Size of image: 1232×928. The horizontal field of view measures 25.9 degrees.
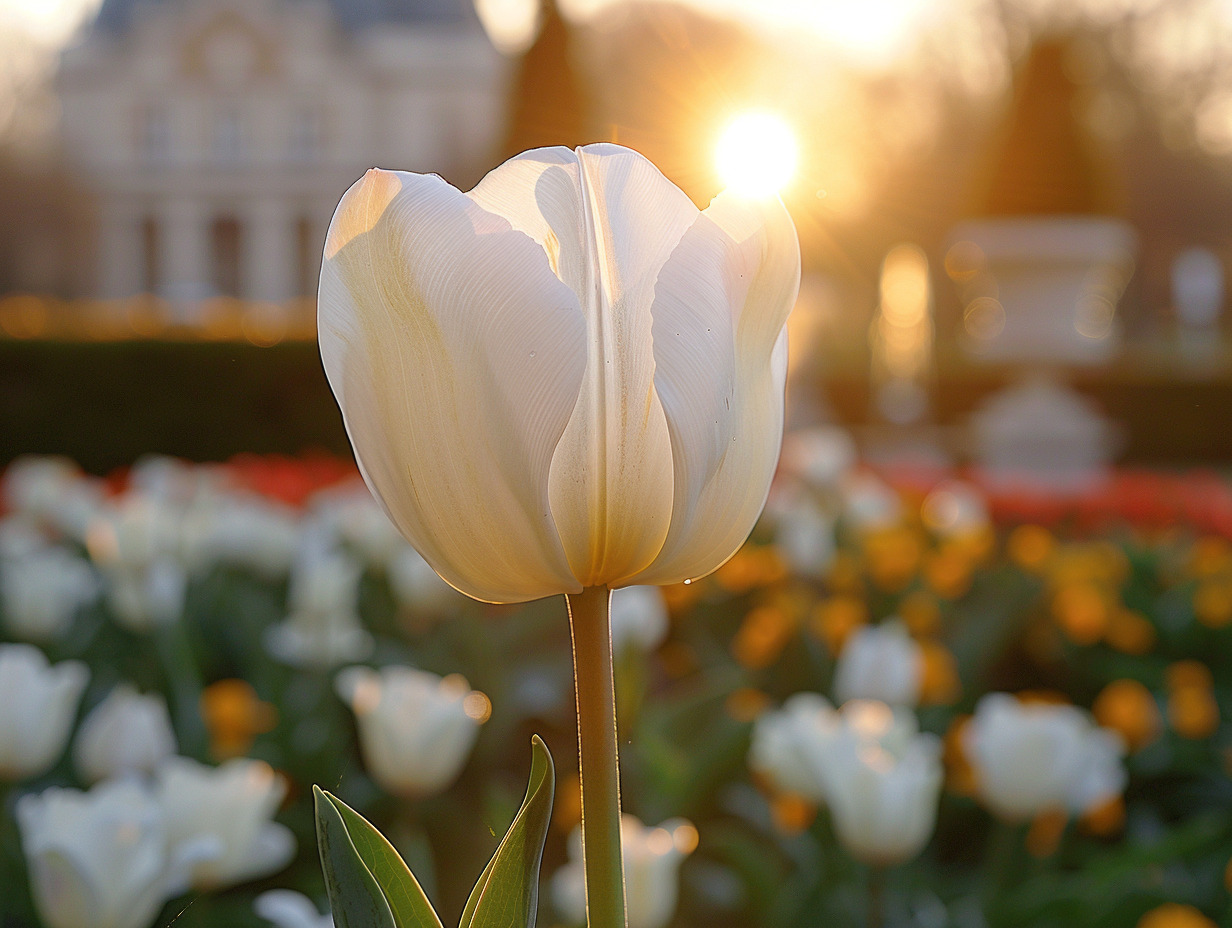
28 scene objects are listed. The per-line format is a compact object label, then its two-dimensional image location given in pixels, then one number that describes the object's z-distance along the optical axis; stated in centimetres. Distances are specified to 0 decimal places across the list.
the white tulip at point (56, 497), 158
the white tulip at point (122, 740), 91
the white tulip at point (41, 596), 118
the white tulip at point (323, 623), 115
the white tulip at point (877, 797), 90
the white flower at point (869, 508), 173
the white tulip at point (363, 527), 141
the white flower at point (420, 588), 124
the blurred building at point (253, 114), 3926
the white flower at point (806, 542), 150
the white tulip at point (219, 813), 82
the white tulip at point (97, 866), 77
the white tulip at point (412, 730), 90
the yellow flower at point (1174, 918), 92
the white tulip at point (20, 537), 133
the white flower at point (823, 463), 295
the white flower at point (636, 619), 110
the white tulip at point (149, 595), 114
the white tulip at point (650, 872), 81
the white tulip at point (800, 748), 94
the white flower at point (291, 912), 73
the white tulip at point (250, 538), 145
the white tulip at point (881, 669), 109
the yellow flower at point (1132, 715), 125
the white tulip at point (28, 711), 87
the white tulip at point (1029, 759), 97
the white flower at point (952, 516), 174
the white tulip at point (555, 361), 57
